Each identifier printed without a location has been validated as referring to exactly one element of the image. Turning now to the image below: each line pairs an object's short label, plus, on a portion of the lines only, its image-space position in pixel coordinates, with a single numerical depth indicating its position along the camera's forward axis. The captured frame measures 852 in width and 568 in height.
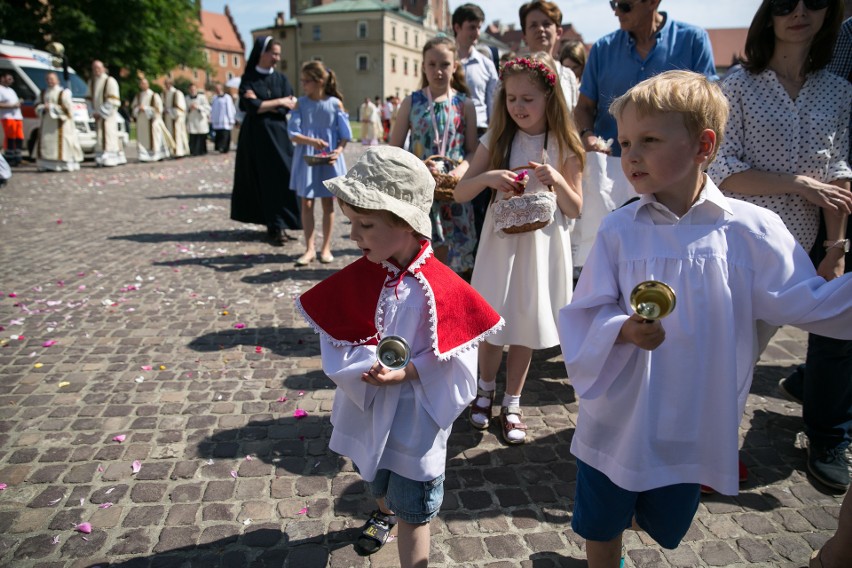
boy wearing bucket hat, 2.09
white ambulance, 16.81
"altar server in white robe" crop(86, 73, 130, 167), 16.83
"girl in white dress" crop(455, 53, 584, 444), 3.24
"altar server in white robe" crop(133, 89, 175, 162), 19.06
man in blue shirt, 3.78
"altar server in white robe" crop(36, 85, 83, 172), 15.23
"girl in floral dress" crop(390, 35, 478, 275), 4.32
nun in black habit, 7.63
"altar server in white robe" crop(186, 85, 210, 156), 21.99
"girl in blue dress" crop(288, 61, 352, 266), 6.94
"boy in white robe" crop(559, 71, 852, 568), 1.83
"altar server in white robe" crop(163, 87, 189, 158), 20.73
